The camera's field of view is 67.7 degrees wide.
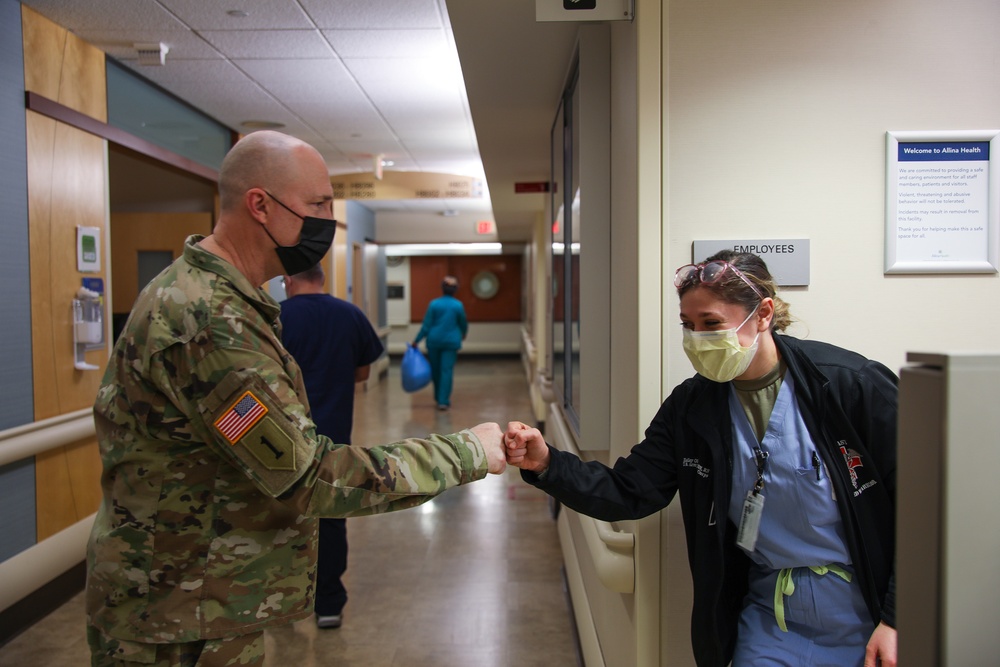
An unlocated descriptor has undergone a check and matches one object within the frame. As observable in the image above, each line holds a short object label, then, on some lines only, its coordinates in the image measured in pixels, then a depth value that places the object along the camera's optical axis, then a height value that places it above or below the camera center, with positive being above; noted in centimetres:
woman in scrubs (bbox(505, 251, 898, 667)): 150 -40
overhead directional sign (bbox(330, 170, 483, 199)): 898 +136
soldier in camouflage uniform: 142 -36
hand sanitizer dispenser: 403 -14
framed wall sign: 188 +23
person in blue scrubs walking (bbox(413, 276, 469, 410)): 965 -47
